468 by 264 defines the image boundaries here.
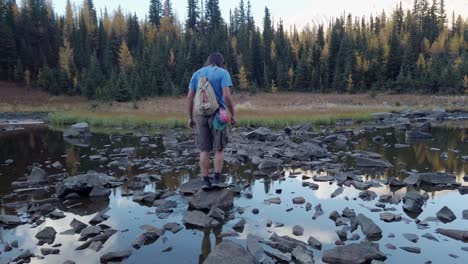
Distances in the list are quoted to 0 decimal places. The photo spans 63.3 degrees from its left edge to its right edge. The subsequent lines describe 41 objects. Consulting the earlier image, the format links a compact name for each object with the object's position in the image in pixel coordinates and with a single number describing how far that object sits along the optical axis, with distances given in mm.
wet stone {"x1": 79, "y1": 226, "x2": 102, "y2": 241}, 5391
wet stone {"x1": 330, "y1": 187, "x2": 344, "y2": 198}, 7449
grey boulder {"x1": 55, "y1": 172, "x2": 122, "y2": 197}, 7605
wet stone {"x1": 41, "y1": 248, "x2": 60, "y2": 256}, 4832
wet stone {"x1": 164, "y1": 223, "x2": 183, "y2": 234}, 5621
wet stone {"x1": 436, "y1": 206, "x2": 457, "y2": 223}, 5980
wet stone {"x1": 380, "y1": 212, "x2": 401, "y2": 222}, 5920
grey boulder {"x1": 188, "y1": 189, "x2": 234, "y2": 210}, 6605
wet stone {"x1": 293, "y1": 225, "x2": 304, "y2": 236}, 5434
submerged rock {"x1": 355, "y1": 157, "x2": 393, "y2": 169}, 10484
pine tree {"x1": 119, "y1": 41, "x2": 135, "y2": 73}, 81688
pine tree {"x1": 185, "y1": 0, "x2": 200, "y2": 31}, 110688
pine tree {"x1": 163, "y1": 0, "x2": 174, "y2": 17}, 117625
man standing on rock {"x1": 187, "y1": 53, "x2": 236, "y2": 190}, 6797
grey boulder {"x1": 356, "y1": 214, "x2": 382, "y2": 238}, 5312
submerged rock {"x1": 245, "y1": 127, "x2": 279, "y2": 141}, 17369
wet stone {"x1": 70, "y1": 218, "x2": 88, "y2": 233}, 5707
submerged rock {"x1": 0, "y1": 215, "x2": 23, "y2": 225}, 5966
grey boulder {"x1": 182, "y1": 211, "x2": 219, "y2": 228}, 5793
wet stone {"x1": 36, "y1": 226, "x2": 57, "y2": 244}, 5307
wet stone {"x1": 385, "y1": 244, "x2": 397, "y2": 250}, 4879
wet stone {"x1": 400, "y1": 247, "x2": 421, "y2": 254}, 4780
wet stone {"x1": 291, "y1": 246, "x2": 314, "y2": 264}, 4465
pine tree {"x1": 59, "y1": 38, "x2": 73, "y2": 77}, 81638
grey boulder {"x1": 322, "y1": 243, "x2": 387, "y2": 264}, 4445
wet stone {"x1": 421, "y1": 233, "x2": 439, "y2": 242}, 5188
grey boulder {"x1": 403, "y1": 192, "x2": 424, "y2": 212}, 6429
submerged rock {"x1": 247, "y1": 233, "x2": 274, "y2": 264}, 4504
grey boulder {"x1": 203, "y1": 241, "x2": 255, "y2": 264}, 4349
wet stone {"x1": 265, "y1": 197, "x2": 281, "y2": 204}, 7033
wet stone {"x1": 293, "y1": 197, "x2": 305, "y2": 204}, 7000
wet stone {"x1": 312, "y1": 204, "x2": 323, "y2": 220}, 6183
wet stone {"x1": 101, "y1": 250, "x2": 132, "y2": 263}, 4609
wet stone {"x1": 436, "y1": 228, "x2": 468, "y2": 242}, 5176
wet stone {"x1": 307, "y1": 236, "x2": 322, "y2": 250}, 4959
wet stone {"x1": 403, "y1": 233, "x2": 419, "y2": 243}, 5137
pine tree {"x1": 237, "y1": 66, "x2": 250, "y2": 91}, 78712
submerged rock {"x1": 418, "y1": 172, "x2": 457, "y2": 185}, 8312
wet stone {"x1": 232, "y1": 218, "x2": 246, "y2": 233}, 5641
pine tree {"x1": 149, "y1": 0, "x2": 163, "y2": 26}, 113744
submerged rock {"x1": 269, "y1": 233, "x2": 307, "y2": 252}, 4891
